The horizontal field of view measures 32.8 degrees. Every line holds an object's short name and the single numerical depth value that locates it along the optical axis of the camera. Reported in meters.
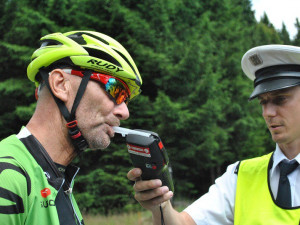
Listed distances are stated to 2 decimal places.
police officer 1.15
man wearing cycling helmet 0.90
